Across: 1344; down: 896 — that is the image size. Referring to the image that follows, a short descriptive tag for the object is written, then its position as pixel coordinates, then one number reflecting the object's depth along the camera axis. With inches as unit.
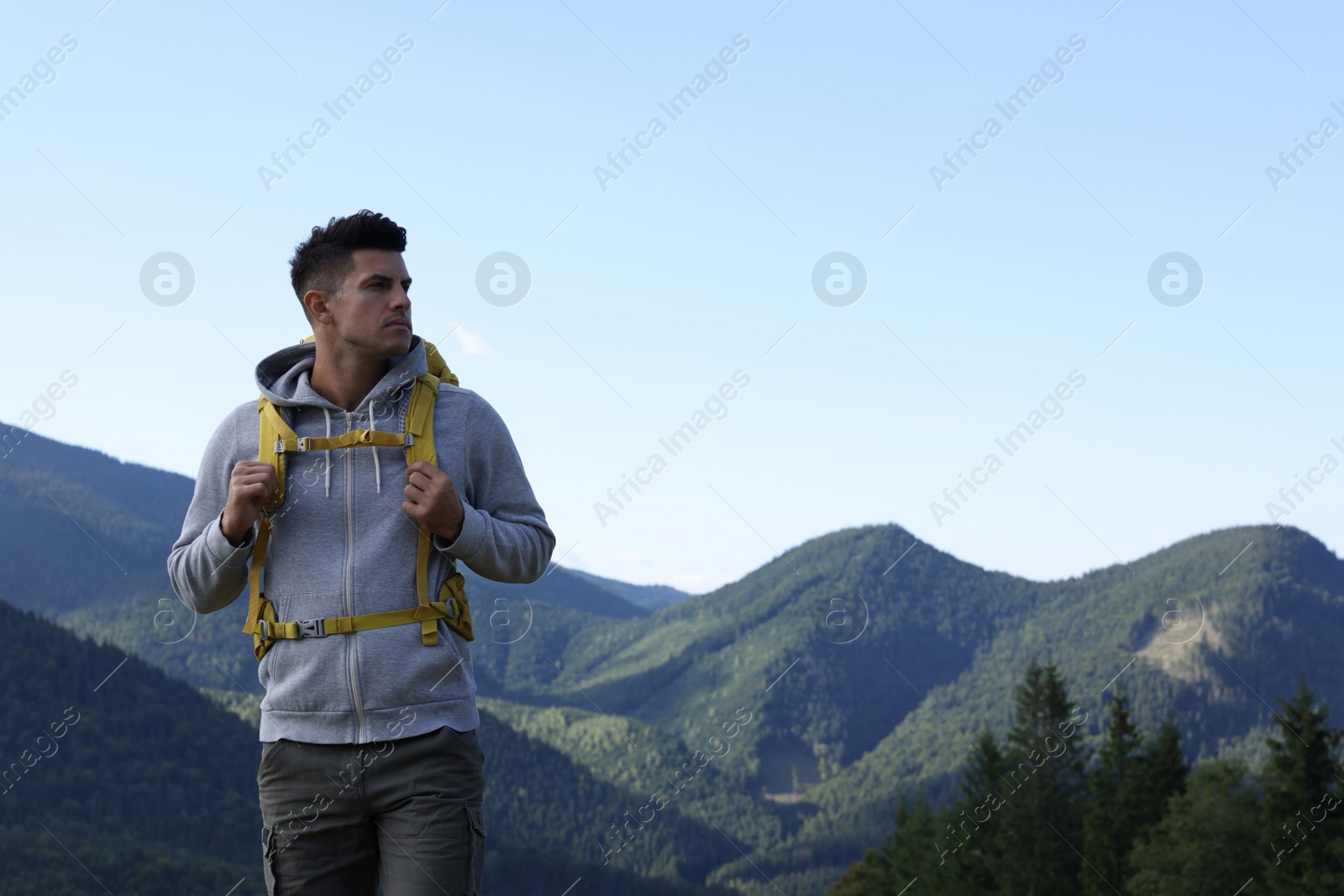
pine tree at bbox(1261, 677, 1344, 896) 1391.5
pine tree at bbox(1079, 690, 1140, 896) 1781.5
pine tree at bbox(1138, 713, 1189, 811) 1801.2
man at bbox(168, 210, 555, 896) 143.7
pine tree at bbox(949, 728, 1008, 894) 1918.1
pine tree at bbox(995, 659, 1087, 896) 1903.3
